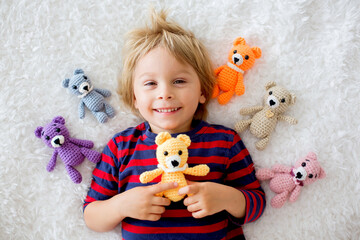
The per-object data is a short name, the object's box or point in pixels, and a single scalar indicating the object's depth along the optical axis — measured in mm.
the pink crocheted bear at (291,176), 1009
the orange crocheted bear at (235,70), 1073
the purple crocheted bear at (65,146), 1024
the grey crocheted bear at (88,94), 1069
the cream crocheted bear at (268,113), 1042
